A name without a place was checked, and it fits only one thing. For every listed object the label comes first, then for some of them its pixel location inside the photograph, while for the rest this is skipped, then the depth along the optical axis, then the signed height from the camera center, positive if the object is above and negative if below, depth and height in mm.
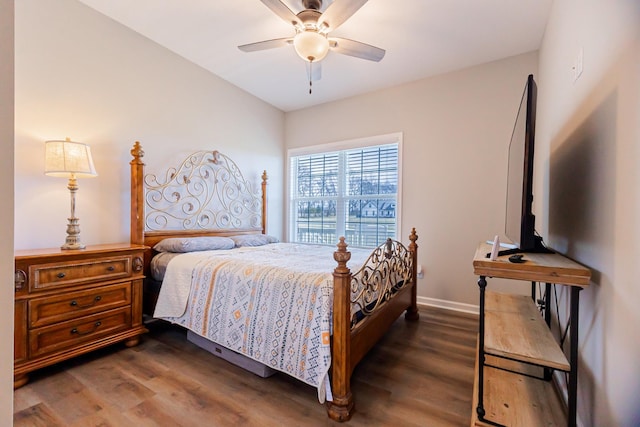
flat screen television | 1301 +155
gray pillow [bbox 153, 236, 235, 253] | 2602 -356
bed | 1546 -542
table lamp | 2006 +306
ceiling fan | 1815 +1314
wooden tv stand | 1098 -585
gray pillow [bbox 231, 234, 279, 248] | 3236 -378
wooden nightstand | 1755 -688
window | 3740 +262
